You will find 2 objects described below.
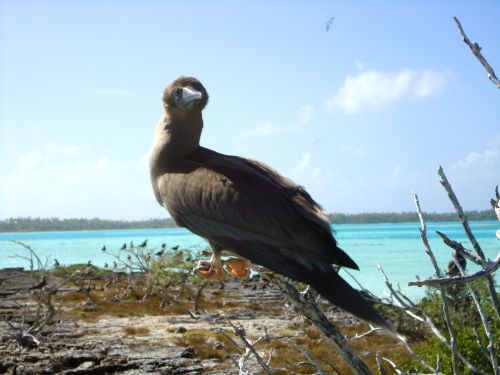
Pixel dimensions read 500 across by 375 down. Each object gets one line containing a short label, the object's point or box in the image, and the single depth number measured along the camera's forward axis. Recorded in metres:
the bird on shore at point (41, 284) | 14.34
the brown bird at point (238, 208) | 3.13
